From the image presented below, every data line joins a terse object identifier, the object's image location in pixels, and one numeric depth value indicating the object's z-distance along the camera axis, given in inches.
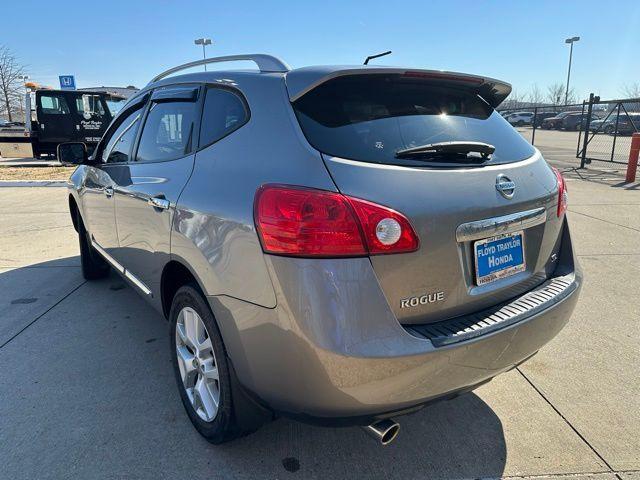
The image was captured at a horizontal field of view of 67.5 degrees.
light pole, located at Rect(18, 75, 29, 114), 1672.7
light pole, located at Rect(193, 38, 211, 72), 1272.1
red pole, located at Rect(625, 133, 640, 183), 445.1
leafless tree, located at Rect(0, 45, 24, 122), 1610.7
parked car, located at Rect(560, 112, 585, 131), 1598.2
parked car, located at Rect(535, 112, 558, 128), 1848.9
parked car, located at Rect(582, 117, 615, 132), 1233.3
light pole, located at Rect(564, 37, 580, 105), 1828.2
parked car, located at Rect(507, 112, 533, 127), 1739.7
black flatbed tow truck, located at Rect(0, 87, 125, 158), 658.8
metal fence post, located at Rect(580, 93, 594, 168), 558.9
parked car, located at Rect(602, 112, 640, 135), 1157.1
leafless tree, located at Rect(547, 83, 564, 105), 2994.6
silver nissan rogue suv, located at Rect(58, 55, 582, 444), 67.2
